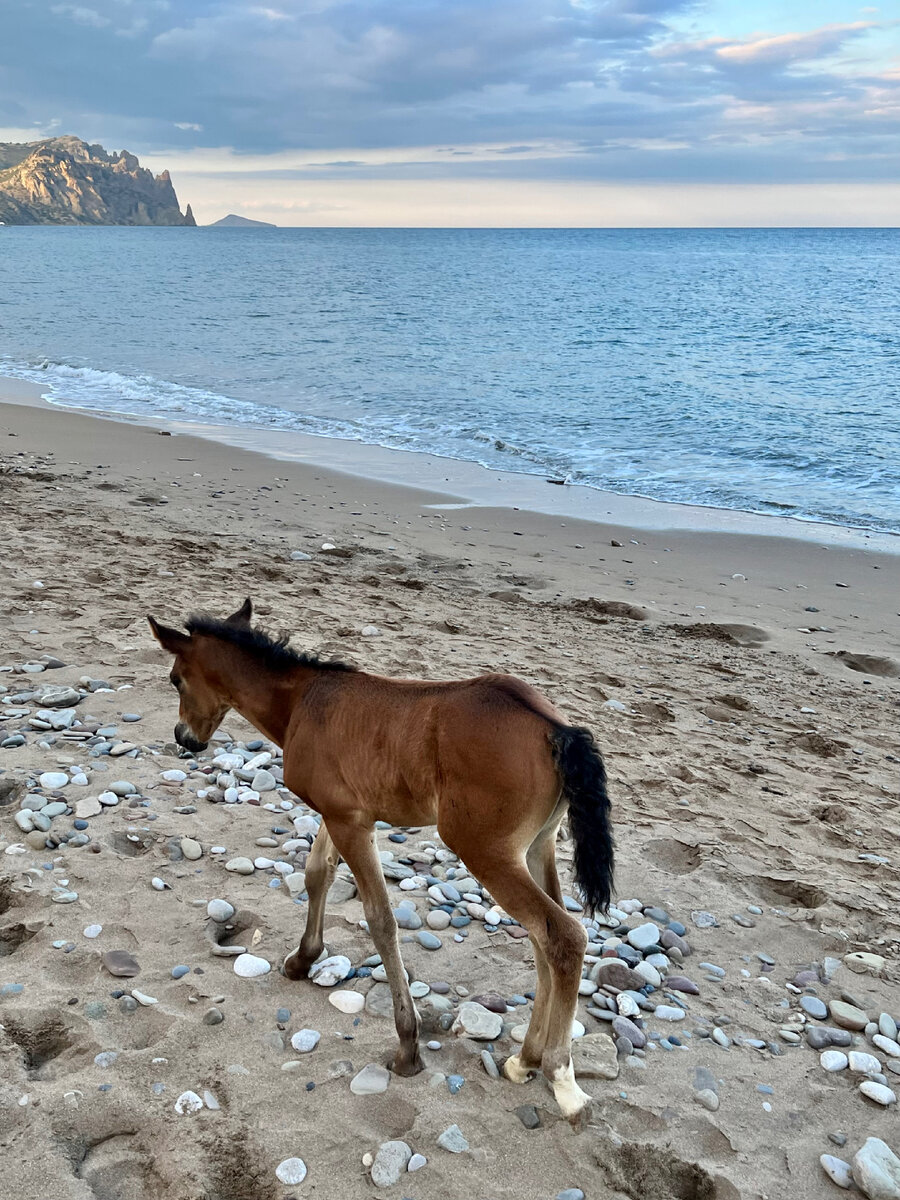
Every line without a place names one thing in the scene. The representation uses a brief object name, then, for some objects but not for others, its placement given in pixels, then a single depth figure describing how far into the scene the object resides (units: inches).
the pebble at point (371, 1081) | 130.0
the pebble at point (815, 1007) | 152.7
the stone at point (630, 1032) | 143.3
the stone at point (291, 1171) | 115.2
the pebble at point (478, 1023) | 141.9
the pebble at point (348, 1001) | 147.6
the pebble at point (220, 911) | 165.8
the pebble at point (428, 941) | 163.5
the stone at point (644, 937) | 166.4
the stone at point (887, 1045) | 144.9
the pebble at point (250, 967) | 152.4
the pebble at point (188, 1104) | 123.8
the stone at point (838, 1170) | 120.3
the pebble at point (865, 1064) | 140.3
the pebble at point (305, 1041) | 137.6
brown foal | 123.6
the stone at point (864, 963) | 164.6
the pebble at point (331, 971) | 152.4
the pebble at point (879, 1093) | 133.9
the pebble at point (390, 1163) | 115.8
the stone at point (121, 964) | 148.3
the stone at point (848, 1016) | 150.3
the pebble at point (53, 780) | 198.7
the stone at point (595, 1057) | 135.5
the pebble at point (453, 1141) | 121.3
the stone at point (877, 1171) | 117.4
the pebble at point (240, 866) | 180.4
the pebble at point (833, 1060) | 140.9
